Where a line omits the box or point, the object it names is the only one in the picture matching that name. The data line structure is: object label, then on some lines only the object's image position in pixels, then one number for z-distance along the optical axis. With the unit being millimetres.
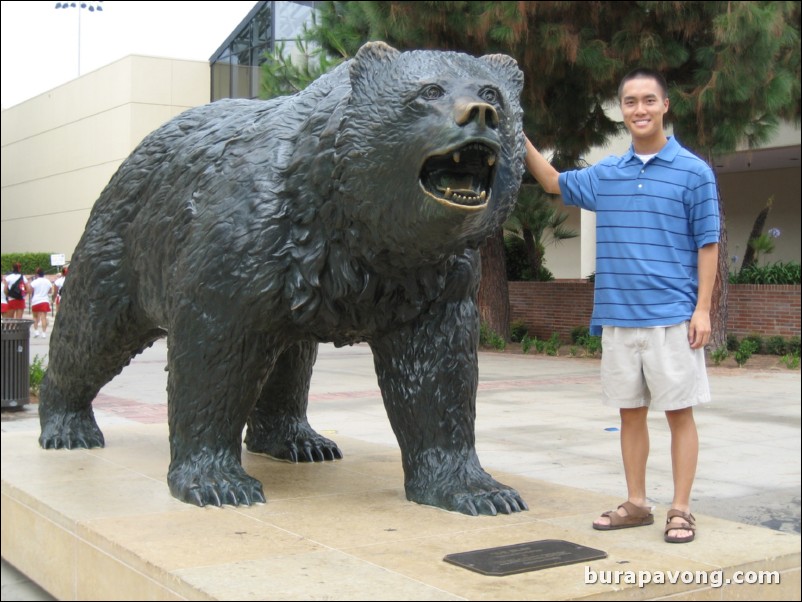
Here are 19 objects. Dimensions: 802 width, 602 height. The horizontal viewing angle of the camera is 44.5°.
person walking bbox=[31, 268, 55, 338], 18922
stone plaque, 3018
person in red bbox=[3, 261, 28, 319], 18453
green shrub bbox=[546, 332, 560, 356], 16312
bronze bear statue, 3277
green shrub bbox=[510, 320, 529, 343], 18422
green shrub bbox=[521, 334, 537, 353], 16797
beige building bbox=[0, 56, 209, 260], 31000
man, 3396
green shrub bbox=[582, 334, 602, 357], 15767
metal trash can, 9617
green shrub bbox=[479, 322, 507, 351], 17091
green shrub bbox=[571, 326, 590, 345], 16980
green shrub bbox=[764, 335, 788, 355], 15164
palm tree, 17328
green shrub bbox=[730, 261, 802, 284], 16500
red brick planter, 15797
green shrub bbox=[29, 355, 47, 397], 10945
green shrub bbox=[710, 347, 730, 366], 14469
